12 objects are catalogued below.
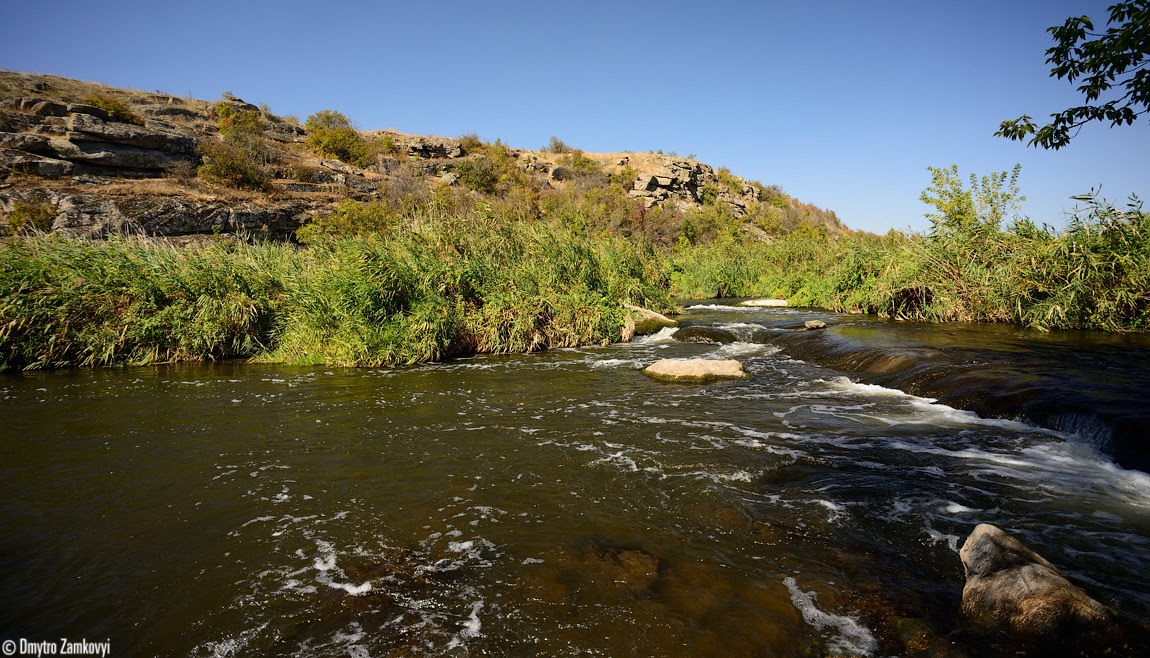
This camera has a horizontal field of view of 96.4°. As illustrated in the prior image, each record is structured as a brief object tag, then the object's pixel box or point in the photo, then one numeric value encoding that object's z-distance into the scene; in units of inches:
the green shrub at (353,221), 1102.4
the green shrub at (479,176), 1786.4
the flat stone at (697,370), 341.7
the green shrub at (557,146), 2524.6
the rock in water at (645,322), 560.0
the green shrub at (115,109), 1312.7
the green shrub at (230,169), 1300.4
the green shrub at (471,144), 2215.3
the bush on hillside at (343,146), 1740.9
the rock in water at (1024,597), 96.2
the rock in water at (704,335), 506.6
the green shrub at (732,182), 2470.5
